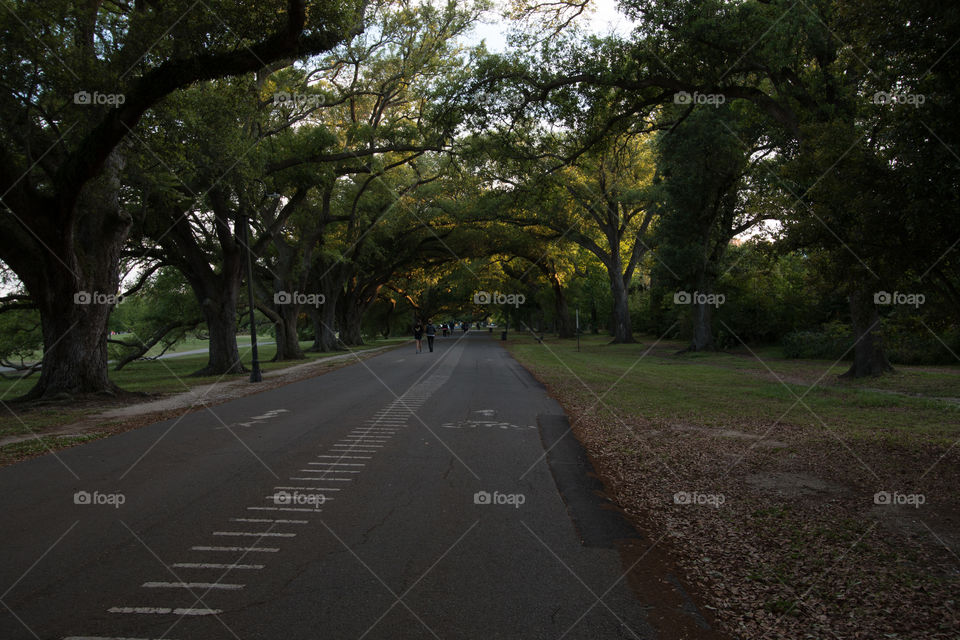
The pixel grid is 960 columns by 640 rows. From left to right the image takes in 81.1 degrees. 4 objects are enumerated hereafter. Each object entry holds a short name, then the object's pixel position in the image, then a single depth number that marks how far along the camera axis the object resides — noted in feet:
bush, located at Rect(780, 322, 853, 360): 74.70
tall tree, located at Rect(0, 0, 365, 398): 31.53
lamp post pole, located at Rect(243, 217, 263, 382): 64.44
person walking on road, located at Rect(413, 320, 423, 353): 120.47
